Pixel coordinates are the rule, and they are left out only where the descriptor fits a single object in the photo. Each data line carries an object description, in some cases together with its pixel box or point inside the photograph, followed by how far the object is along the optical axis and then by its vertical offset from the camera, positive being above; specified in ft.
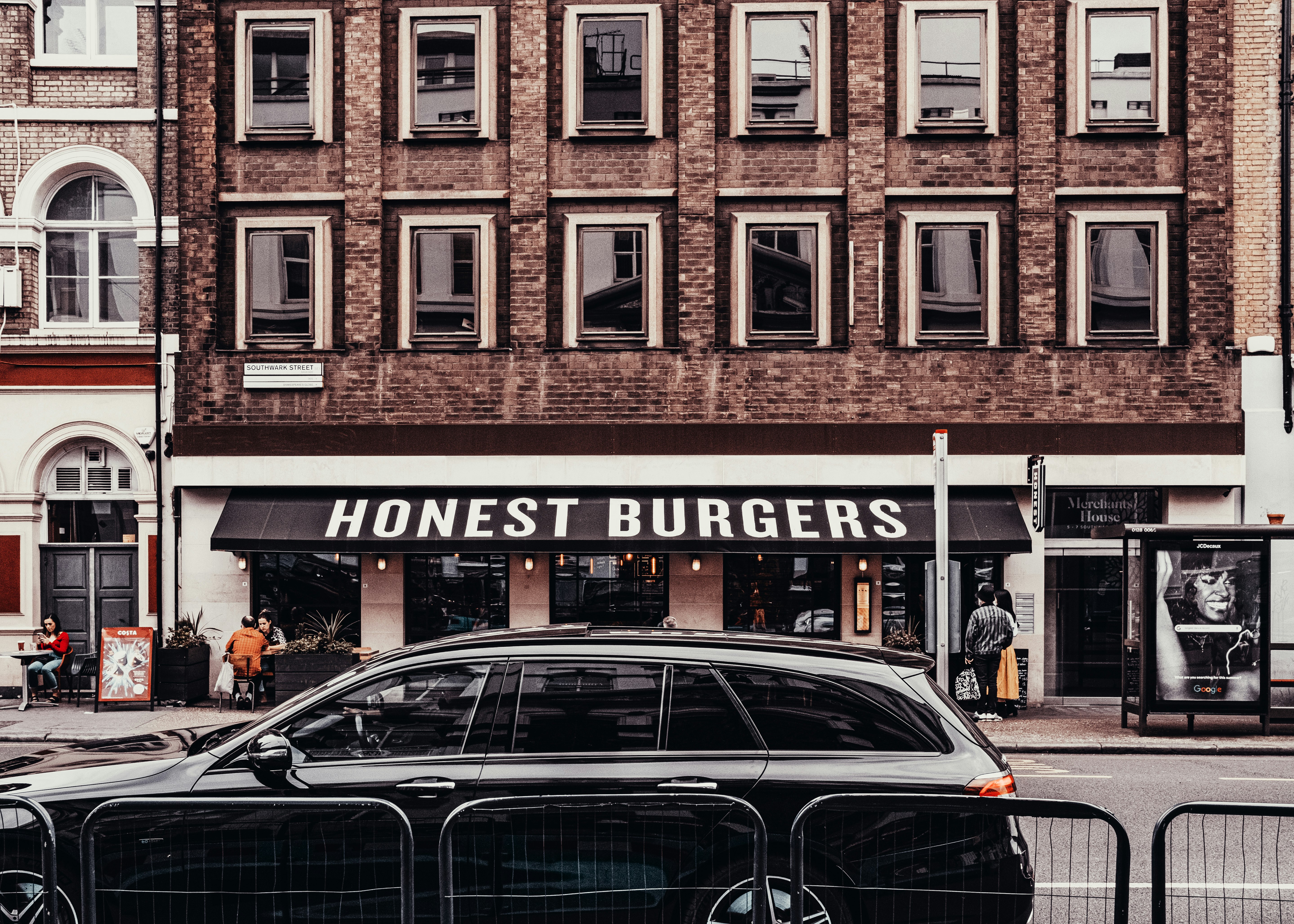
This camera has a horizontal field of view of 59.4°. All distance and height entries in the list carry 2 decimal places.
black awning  53.11 -3.32
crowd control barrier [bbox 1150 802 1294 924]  15.96 -8.29
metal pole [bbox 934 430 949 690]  40.32 -3.72
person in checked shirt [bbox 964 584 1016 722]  50.29 -8.57
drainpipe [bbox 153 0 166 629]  57.11 +11.75
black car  16.98 -5.15
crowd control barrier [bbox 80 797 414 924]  16.87 -6.23
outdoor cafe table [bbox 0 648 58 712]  51.60 -9.47
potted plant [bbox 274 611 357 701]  50.60 -9.44
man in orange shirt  51.01 -8.87
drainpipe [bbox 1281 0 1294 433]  56.44 +12.31
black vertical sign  46.24 -1.55
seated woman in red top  53.93 -9.56
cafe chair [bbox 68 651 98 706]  53.88 -10.55
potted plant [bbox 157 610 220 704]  52.49 -10.03
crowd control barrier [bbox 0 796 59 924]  17.61 -6.40
